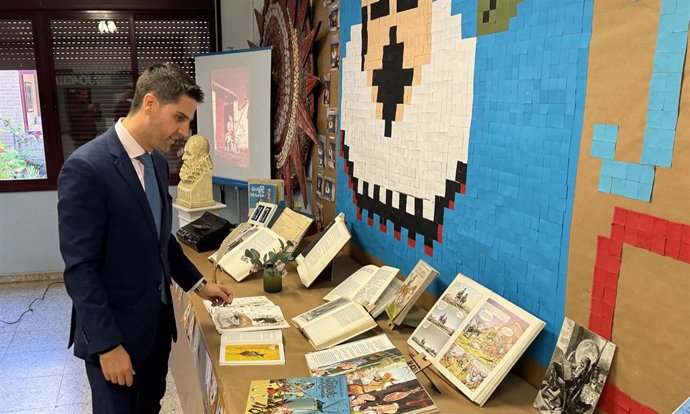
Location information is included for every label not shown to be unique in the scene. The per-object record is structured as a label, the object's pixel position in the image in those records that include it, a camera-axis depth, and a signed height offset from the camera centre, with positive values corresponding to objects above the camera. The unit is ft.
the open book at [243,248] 7.94 -2.20
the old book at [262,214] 9.10 -1.85
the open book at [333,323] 5.66 -2.35
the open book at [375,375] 4.36 -2.38
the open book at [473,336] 4.57 -2.06
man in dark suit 4.76 -1.24
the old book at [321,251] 7.43 -2.06
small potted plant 7.34 -2.20
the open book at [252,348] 5.32 -2.49
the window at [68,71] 15.11 +0.90
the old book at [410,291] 5.84 -2.00
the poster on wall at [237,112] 12.42 -0.16
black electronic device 9.41 -2.28
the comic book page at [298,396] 4.33 -2.41
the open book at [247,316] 6.08 -2.48
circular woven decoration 10.25 +0.42
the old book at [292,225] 8.22 -1.87
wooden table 4.60 -2.52
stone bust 11.14 -1.47
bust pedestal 11.19 -2.22
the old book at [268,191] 9.93 -1.57
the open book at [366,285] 6.41 -2.21
